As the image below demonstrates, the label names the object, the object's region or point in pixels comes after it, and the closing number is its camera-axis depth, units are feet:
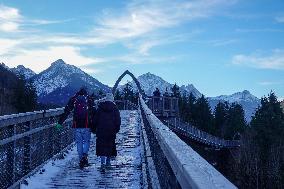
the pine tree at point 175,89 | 330.94
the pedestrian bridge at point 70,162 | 5.92
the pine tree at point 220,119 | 272.16
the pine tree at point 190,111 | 277.53
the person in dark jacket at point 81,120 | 24.80
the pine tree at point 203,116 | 265.95
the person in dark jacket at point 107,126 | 23.82
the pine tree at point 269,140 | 160.95
